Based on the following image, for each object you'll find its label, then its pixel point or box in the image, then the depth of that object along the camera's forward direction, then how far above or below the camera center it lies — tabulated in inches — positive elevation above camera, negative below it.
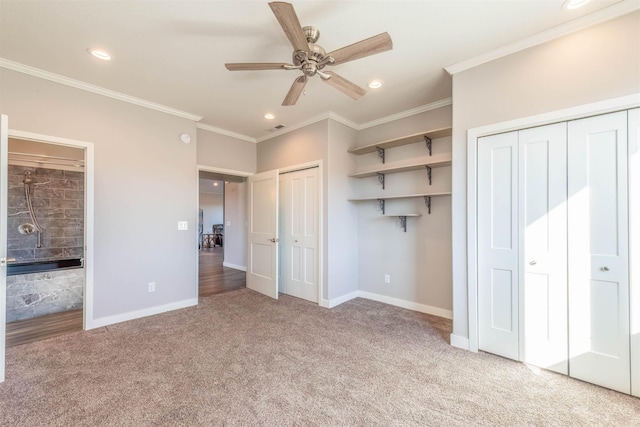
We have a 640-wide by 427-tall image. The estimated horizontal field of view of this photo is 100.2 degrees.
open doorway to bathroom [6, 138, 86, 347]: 130.0 -15.0
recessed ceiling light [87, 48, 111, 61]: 92.8 +57.2
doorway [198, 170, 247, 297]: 196.4 -37.6
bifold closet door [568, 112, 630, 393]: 74.7 -11.0
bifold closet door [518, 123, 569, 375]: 83.2 -9.9
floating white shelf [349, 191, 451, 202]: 127.1 +9.5
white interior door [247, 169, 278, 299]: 166.6 -12.5
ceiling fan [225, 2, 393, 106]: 63.1 +44.0
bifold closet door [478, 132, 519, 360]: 91.4 -10.8
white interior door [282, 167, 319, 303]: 157.1 -11.4
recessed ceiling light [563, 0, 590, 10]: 71.6 +57.0
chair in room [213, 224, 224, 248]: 461.9 -33.4
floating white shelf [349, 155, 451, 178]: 123.2 +24.3
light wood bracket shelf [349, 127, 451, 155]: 124.4 +38.2
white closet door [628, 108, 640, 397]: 72.7 -6.1
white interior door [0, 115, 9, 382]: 79.4 -2.7
